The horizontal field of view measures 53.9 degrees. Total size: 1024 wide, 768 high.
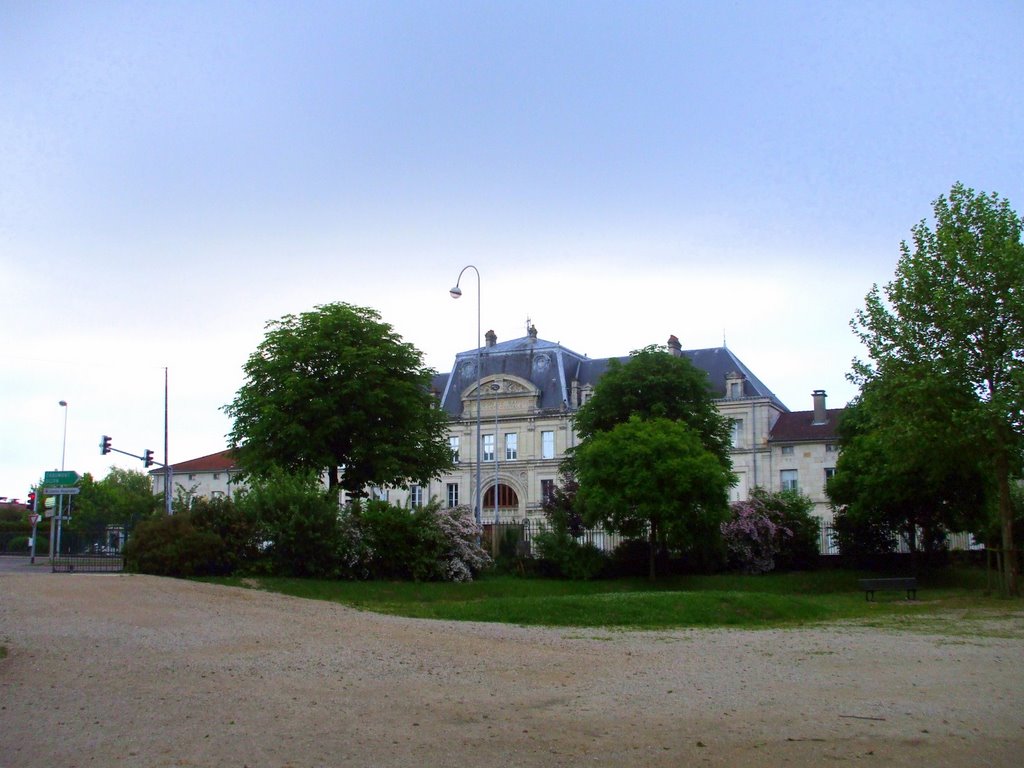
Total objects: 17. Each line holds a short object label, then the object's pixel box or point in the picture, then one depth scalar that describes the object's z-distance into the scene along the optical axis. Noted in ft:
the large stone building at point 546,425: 226.79
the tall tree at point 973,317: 95.45
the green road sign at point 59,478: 136.98
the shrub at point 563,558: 121.60
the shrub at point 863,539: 145.89
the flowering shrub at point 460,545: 105.50
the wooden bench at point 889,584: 100.83
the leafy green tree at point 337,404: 121.80
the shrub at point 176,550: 89.71
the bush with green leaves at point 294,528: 94.12
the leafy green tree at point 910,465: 98.78
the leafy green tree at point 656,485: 118.73
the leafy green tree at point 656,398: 150.30
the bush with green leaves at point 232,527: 92.73
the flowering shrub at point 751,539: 134.82
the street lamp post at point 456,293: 132.46
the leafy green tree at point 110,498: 203.19
